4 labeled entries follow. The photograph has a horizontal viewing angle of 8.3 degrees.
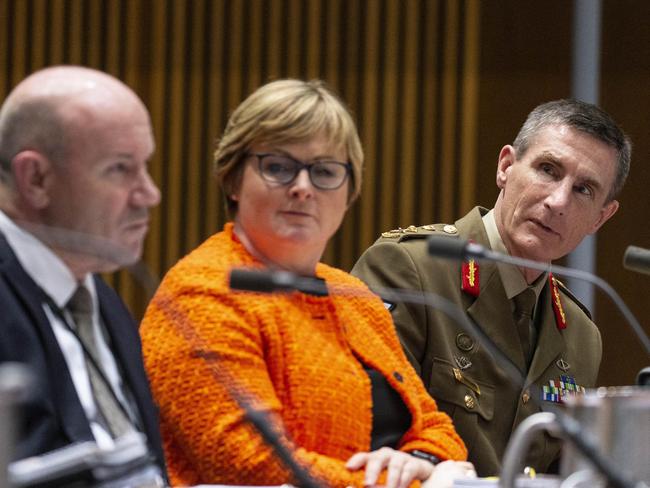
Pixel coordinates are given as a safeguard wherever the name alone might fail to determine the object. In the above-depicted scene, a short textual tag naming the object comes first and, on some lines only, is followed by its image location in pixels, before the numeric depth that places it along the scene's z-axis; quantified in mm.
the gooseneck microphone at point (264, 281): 4875
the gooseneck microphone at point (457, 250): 4969
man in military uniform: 5705
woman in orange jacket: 5224
